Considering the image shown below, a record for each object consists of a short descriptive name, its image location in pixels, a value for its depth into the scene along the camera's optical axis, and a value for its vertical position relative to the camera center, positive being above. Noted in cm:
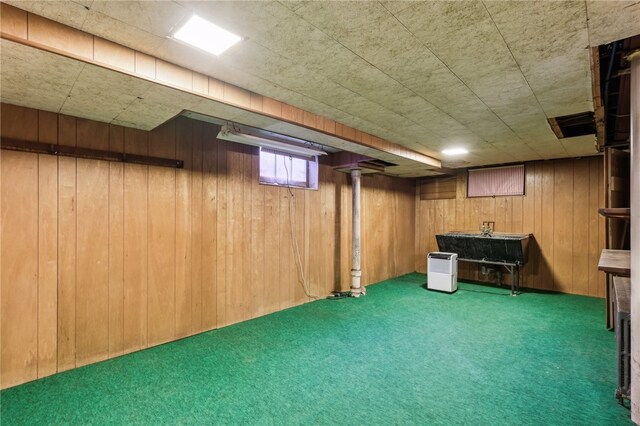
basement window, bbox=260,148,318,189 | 399 +60
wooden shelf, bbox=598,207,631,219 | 192 +0
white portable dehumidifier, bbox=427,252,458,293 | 503 -99
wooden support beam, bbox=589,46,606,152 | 183 +88
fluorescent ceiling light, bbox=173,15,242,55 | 151 +92
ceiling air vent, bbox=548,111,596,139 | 297 +93
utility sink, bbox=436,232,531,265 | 484 -57
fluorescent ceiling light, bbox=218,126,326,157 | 308 +77
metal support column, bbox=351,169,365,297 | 491 -34
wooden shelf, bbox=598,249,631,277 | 187 -34
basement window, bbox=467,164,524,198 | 553 +58
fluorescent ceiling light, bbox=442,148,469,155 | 434 +89
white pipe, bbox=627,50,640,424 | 173 -10
